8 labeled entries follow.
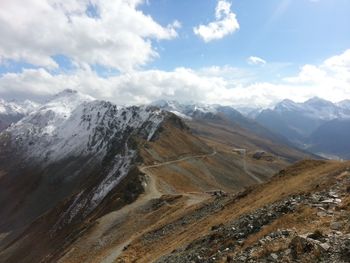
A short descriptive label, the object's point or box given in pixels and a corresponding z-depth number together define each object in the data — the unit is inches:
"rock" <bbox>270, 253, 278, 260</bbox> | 865.0
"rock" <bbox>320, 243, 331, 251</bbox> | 815.7
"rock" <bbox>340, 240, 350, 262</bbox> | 762.2
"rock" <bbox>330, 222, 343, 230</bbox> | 925.7
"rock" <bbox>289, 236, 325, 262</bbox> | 817.5
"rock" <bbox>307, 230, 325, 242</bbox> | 871.8
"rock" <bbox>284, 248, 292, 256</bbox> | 861.7
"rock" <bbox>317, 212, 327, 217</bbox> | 1061.9
